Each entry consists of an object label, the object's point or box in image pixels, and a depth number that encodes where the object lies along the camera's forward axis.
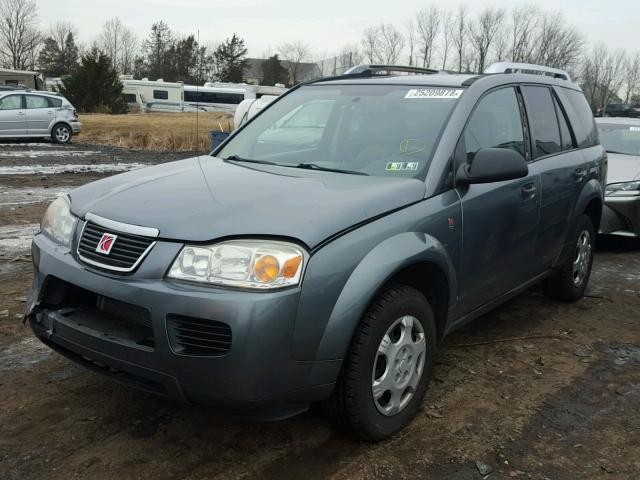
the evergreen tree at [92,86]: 44.75
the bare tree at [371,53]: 68.21
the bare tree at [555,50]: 60.78
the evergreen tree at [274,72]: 82.38
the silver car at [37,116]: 18.88
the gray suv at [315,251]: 2.40
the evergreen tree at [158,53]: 82.69
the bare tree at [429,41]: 71.88
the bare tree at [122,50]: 88.81
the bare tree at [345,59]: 64.89
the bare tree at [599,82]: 64.56
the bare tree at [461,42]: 67.88
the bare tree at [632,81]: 69.69
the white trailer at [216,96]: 56.94
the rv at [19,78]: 47.03
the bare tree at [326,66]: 59.01
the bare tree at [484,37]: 65.94
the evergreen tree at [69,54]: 73.84
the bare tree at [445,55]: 70.19
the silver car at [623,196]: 6.91
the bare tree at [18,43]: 75.31
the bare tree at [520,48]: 62.38
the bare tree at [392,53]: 69.49
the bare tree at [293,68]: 87.38
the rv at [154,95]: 55.91
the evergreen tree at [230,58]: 87.62
